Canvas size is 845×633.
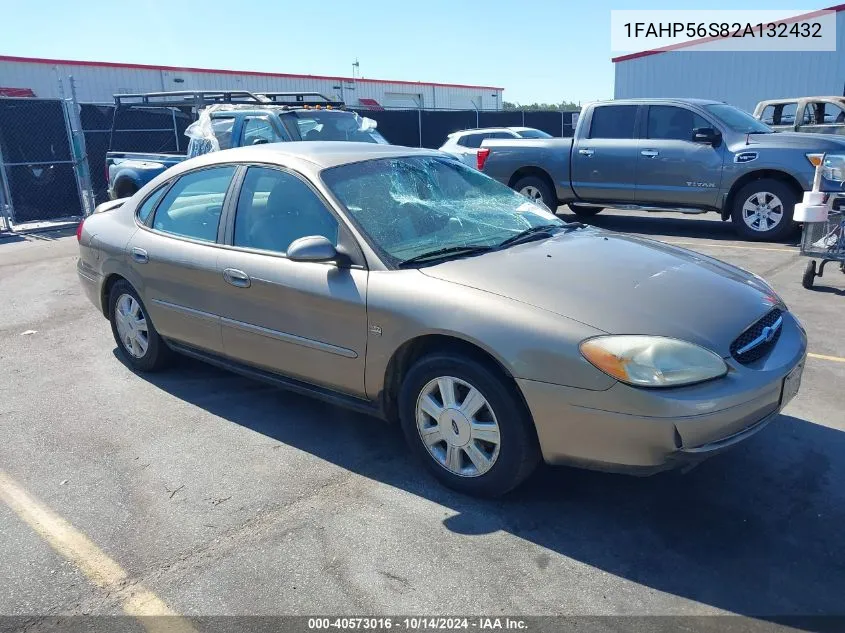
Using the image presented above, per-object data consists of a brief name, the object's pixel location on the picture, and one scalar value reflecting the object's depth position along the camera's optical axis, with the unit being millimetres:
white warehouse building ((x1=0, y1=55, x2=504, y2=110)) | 27859
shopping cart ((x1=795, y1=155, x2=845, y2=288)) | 6500
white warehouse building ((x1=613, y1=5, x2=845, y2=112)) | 26125
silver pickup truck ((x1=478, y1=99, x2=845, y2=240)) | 9117
